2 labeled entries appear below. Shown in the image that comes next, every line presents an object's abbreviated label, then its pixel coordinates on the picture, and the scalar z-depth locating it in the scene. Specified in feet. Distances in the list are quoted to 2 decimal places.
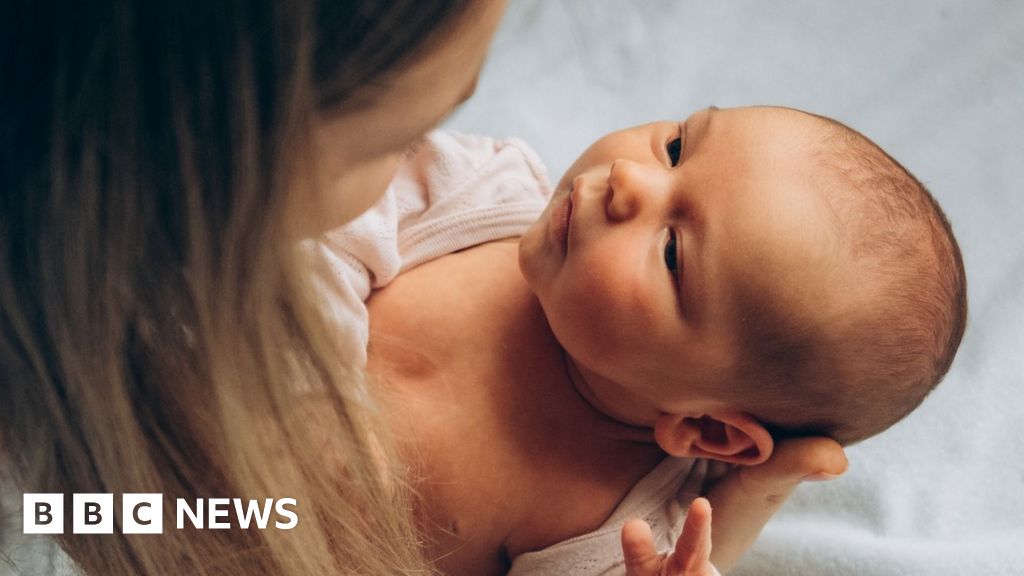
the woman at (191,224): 1.06
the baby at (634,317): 1.43
